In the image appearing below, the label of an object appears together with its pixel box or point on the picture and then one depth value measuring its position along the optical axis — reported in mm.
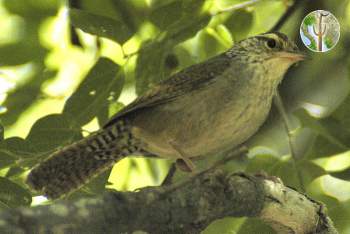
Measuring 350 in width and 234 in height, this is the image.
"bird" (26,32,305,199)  5723
